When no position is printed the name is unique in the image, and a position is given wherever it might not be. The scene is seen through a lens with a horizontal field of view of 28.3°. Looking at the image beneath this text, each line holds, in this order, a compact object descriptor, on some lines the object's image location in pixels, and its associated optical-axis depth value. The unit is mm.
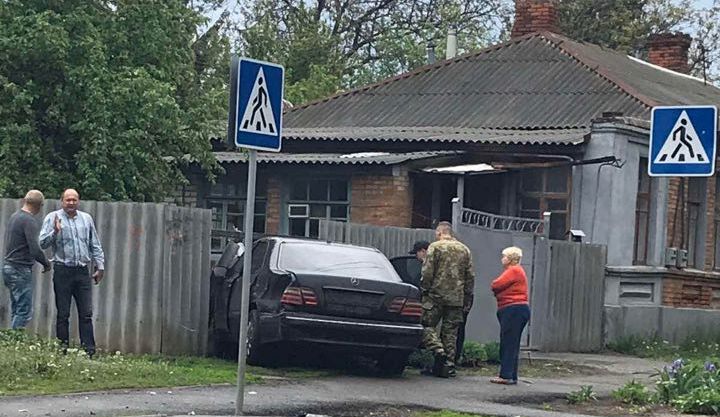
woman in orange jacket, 14867
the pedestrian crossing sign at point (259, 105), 9859
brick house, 23062
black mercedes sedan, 13641
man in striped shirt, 13297
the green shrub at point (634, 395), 13117
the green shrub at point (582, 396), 13203
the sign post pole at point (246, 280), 9930
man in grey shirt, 13297
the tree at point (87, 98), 20453
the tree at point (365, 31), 44438
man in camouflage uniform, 14922
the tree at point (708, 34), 45719
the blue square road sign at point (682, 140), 12211
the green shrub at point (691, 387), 12539
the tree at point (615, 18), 45031
